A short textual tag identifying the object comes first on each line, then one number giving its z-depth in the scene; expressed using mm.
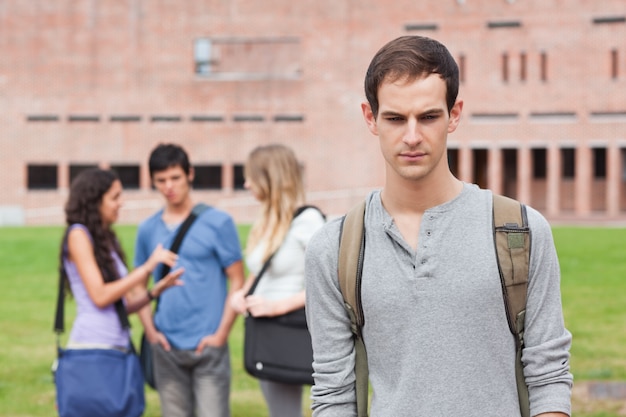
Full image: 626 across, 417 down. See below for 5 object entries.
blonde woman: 7418
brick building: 64070
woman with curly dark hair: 7452
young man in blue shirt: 7957
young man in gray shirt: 3491
